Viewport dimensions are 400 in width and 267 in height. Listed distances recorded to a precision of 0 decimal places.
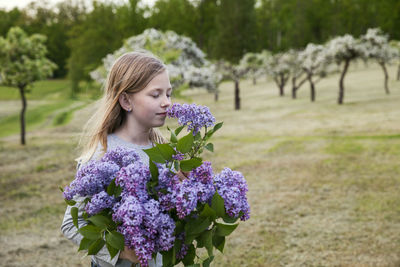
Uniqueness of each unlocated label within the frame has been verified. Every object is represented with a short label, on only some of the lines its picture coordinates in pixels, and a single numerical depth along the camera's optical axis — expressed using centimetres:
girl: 232
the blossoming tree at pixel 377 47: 2722
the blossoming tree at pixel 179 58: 1892
